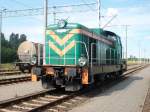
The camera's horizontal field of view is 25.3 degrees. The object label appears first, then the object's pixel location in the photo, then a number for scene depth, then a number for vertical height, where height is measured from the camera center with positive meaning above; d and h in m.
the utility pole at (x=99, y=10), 32.41 +4.65
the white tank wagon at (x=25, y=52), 30.91 +0.53
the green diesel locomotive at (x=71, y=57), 14.07 +0.03
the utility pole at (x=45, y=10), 21.23 +3.11
